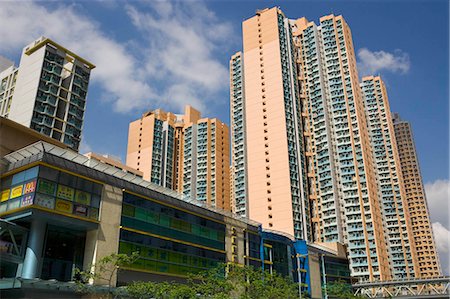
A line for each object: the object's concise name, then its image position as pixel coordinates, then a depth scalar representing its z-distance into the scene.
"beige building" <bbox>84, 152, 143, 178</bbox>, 123.19
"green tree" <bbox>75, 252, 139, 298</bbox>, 38.41
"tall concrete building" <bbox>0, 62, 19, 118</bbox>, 101.14
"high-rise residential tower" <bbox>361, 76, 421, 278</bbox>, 121.44
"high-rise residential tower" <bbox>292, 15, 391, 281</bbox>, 107.12
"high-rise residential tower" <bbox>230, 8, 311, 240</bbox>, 105.81
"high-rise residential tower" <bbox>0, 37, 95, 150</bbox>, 91.12
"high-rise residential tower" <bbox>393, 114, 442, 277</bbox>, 171.25
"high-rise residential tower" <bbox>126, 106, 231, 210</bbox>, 145.25
